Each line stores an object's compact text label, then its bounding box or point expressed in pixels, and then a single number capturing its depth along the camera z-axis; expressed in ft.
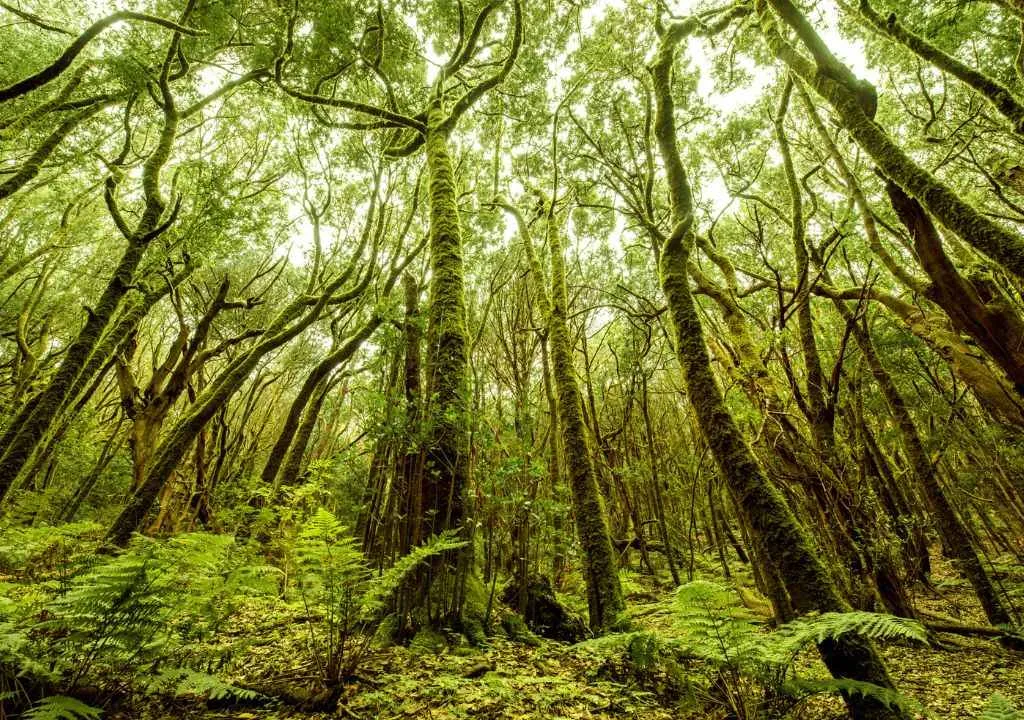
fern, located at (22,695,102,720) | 5.71
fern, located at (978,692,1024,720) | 5.49
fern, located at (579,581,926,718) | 6.98
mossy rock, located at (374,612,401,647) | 11.78
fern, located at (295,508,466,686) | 9.31
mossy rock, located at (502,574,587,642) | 16.16
